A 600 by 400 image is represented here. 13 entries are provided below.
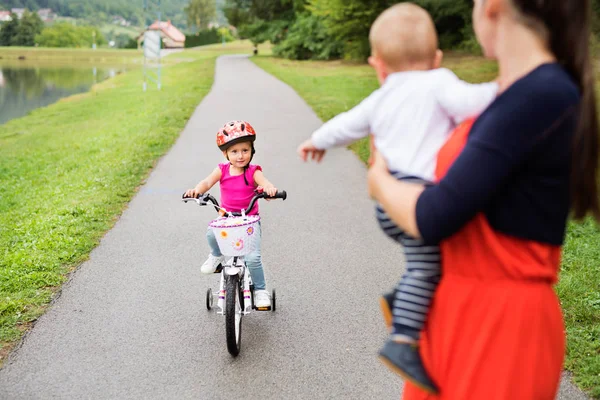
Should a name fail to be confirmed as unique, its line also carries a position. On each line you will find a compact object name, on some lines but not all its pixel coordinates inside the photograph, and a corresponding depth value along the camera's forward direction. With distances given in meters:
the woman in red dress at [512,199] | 1.47
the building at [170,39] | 120.50
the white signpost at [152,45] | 24.28
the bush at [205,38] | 103.38
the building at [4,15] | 140.25
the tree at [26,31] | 109.09
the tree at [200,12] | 157.75
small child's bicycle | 4.24
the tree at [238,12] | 55.00
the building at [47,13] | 188.12
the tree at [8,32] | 107.94
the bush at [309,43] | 41.78
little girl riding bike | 4.38
